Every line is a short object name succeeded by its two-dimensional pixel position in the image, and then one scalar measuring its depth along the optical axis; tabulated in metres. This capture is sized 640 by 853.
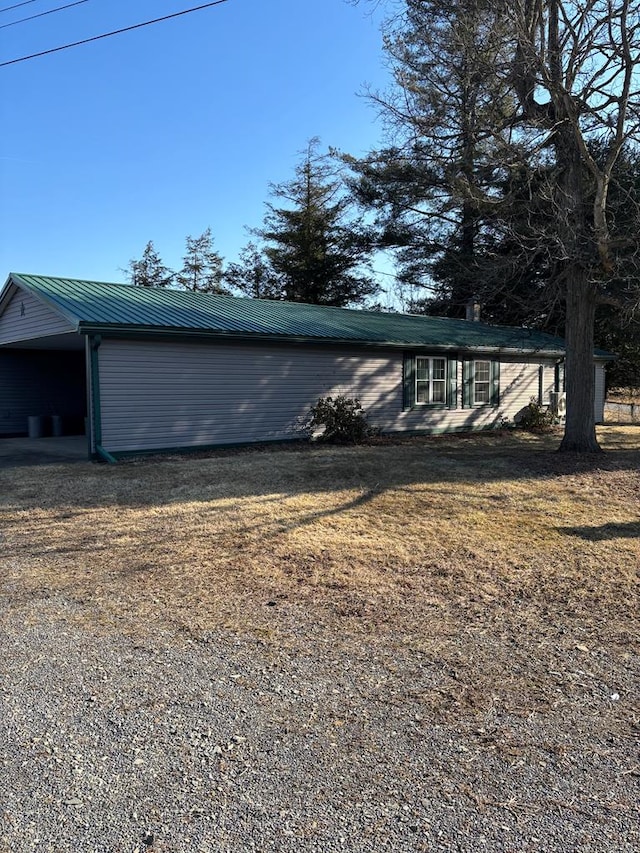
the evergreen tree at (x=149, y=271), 42.31
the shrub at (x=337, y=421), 14.48
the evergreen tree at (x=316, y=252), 34.44
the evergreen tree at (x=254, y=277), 37.05
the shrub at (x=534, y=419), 18.70
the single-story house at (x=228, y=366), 12.00
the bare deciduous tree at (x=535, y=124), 10.36
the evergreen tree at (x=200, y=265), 42.75
